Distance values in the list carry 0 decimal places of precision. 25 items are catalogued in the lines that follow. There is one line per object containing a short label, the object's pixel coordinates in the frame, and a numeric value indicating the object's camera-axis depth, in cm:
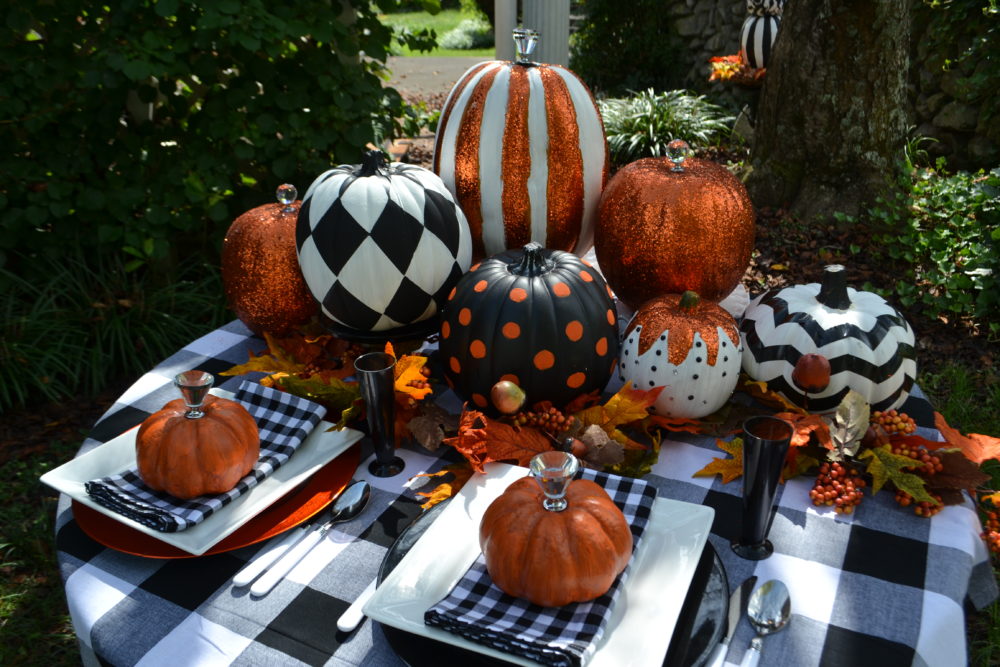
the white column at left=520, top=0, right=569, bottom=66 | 385
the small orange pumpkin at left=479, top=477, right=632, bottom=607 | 101
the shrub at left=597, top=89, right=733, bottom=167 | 558
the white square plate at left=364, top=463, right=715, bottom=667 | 98
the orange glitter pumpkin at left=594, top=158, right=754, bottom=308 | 180
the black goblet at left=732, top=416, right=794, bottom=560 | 113
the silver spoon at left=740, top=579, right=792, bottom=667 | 105
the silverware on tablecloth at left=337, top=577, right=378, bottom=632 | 107
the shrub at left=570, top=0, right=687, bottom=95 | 753
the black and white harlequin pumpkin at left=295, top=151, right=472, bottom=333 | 165
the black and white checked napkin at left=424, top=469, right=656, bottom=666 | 94
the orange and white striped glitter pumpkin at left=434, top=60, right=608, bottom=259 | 186
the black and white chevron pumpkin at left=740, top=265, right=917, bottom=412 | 154
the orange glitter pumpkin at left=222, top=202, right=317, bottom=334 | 188
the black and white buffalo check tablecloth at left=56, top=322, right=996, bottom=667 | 105
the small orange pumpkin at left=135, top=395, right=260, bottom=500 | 127
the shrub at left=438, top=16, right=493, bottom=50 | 1569
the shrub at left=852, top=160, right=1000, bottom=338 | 334
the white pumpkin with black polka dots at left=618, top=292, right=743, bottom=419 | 153
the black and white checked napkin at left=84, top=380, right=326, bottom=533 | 124
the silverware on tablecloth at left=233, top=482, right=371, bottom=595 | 117
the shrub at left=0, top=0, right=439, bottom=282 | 275
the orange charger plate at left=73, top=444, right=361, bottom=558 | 123
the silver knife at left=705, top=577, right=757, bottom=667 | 100
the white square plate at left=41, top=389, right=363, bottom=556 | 122
